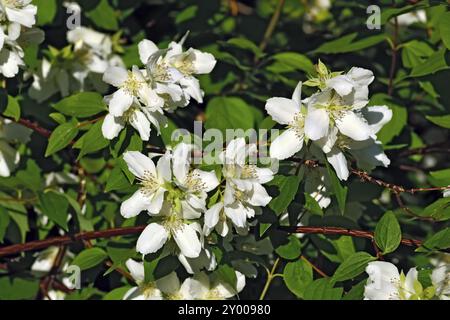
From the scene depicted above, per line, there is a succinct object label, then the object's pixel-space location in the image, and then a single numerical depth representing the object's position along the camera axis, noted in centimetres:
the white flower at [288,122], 202
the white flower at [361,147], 199
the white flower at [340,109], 194
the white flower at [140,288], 224
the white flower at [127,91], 205
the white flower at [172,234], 198
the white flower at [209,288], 220
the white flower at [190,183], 196
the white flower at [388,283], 199
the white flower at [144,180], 198
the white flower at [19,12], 219
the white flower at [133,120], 208
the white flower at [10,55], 221
